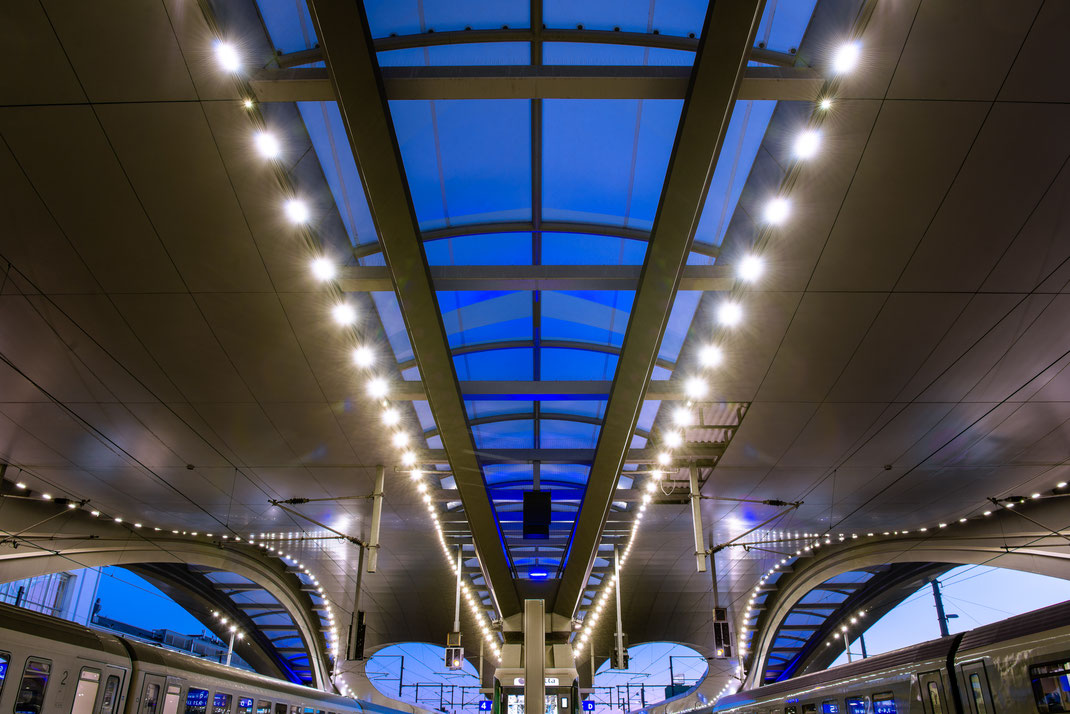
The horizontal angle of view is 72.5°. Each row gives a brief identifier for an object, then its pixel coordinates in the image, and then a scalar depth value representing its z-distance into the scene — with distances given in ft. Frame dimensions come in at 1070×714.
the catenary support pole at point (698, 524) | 65.51
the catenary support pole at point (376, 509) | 64.54
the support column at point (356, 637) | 67.51
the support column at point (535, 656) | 104.99
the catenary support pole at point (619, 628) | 105.70
